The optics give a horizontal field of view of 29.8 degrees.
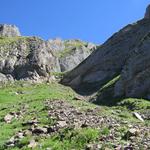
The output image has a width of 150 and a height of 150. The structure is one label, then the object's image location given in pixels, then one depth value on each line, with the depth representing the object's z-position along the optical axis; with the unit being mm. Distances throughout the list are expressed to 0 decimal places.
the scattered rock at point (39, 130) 12393
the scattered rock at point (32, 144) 10919
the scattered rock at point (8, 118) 16998
